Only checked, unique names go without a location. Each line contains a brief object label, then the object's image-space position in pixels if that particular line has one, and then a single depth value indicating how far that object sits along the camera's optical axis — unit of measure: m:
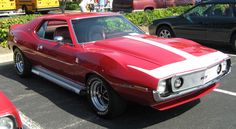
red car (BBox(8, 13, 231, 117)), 4.26
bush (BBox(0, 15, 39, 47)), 10.49
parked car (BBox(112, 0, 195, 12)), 18.09
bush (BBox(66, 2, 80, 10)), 27.84
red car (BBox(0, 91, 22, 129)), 2.90
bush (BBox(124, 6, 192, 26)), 13.38
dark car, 8.85
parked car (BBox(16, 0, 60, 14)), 24.20
